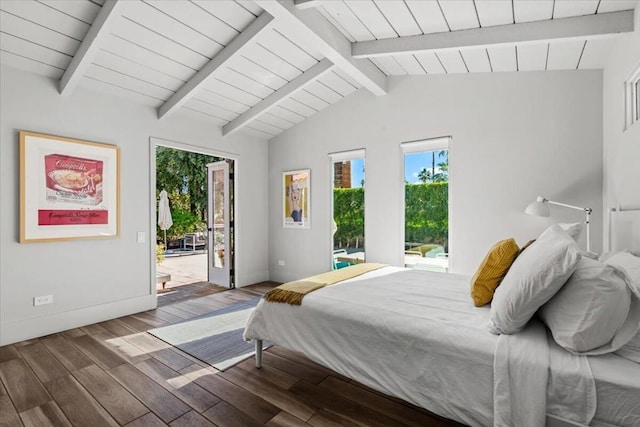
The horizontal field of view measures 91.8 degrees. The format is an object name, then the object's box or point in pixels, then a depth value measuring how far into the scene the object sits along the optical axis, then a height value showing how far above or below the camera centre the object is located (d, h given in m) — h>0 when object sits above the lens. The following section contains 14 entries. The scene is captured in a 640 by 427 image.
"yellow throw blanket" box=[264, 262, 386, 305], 2.27 -0.59
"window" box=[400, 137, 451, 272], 3.86 +0.11
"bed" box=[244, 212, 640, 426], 1.24 -0.72
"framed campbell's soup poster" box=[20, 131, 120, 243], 2.97 +0.27
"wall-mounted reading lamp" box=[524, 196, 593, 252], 2.72 +0.02
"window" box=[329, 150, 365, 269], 4.55 +0.07
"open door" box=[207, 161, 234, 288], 5.08 -0.22
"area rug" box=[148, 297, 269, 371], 2.64 -1.21
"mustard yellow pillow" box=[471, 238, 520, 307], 1.94 -0.39
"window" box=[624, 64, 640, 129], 2.20 +0.81
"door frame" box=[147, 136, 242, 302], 3.93 +0.07
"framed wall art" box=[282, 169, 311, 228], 4.99 +0.23
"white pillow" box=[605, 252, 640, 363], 1.27 -0.30
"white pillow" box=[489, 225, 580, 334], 1.38 -0.34
